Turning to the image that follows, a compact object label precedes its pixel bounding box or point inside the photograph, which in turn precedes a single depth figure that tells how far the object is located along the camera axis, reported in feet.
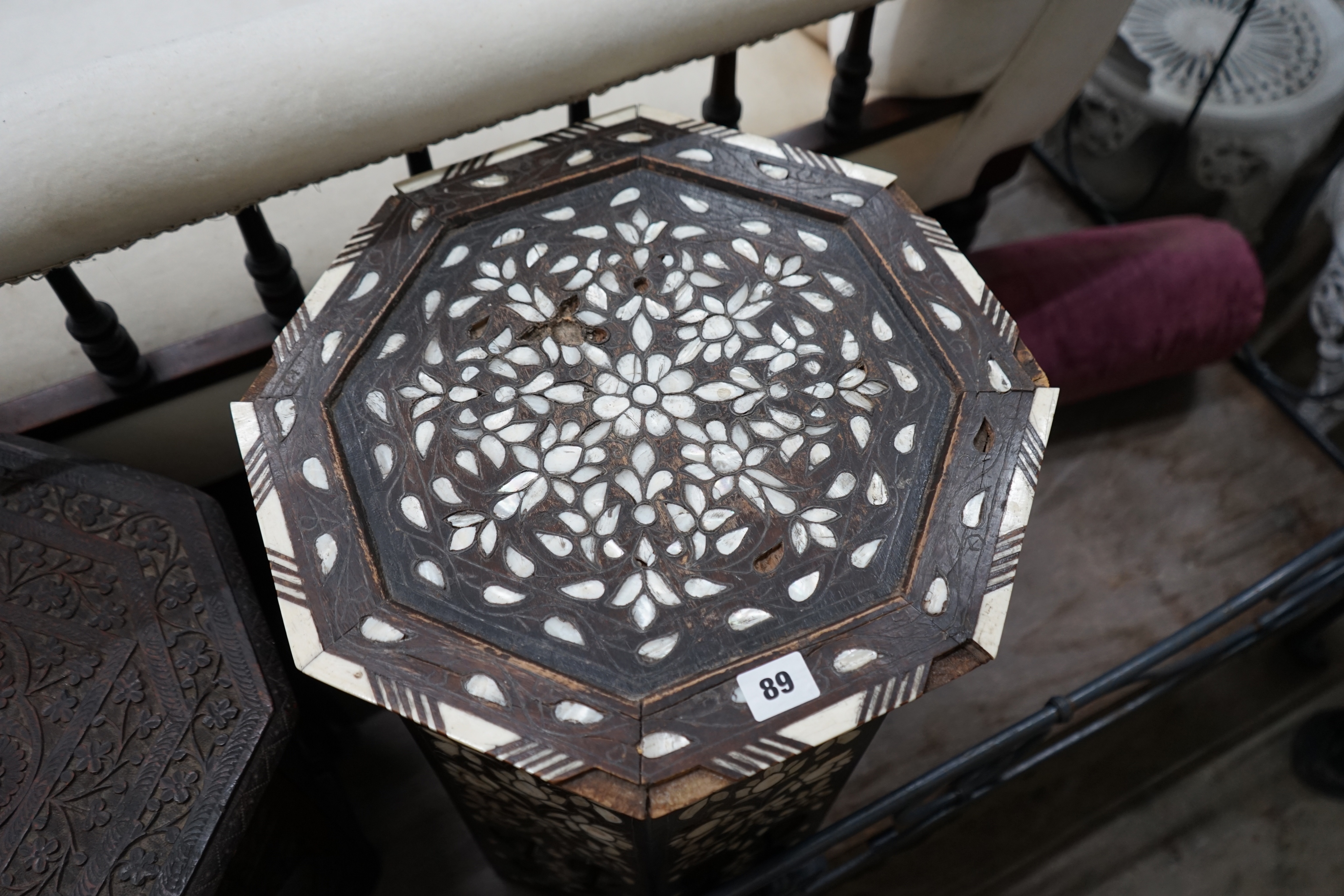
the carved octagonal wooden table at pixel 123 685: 2.86
